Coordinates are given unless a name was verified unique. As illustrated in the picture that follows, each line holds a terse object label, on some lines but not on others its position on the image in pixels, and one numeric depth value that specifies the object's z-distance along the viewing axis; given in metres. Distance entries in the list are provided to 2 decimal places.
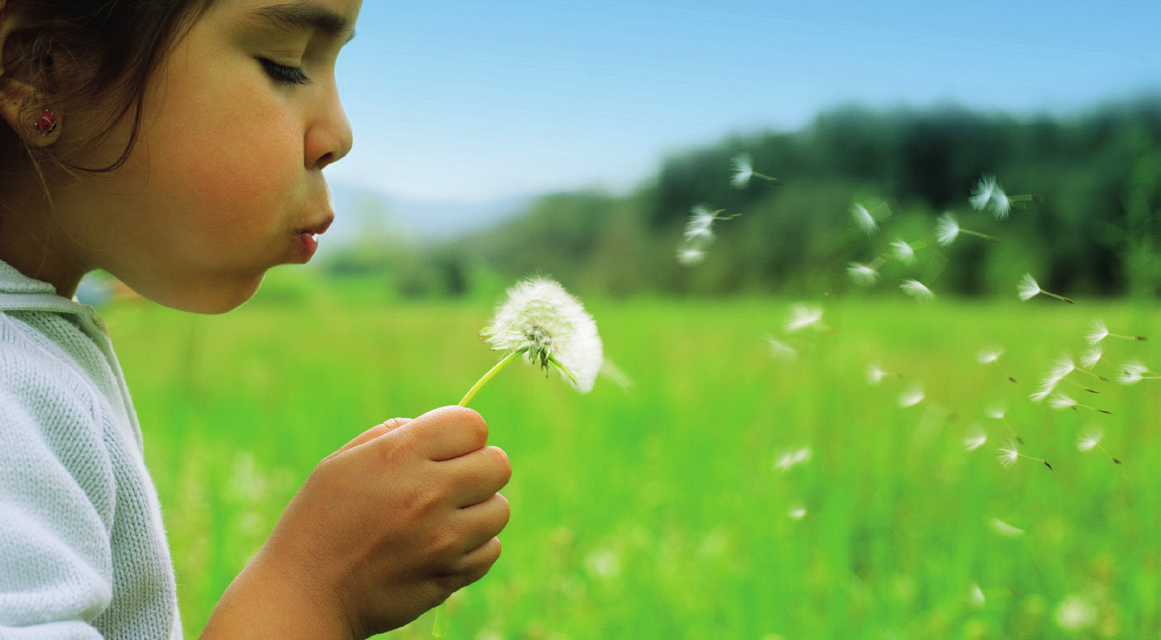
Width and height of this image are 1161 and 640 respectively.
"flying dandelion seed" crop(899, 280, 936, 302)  0.65
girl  0.61
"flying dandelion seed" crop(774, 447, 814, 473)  0.75
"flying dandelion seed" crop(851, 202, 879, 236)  0.71
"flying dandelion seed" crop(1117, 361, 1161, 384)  0.58
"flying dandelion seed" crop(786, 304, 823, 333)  0.78
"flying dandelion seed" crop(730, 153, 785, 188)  0.69
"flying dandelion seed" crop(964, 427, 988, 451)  0.64
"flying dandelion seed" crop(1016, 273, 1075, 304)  0.65
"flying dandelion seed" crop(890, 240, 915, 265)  0.67
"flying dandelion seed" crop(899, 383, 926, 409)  0.71
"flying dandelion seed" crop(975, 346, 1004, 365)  0.67
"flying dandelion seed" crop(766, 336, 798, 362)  0.79
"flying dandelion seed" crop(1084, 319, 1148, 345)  0.62
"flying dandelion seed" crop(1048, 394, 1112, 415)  0.59
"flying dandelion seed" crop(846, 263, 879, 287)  0.69
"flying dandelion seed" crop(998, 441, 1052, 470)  0.63
